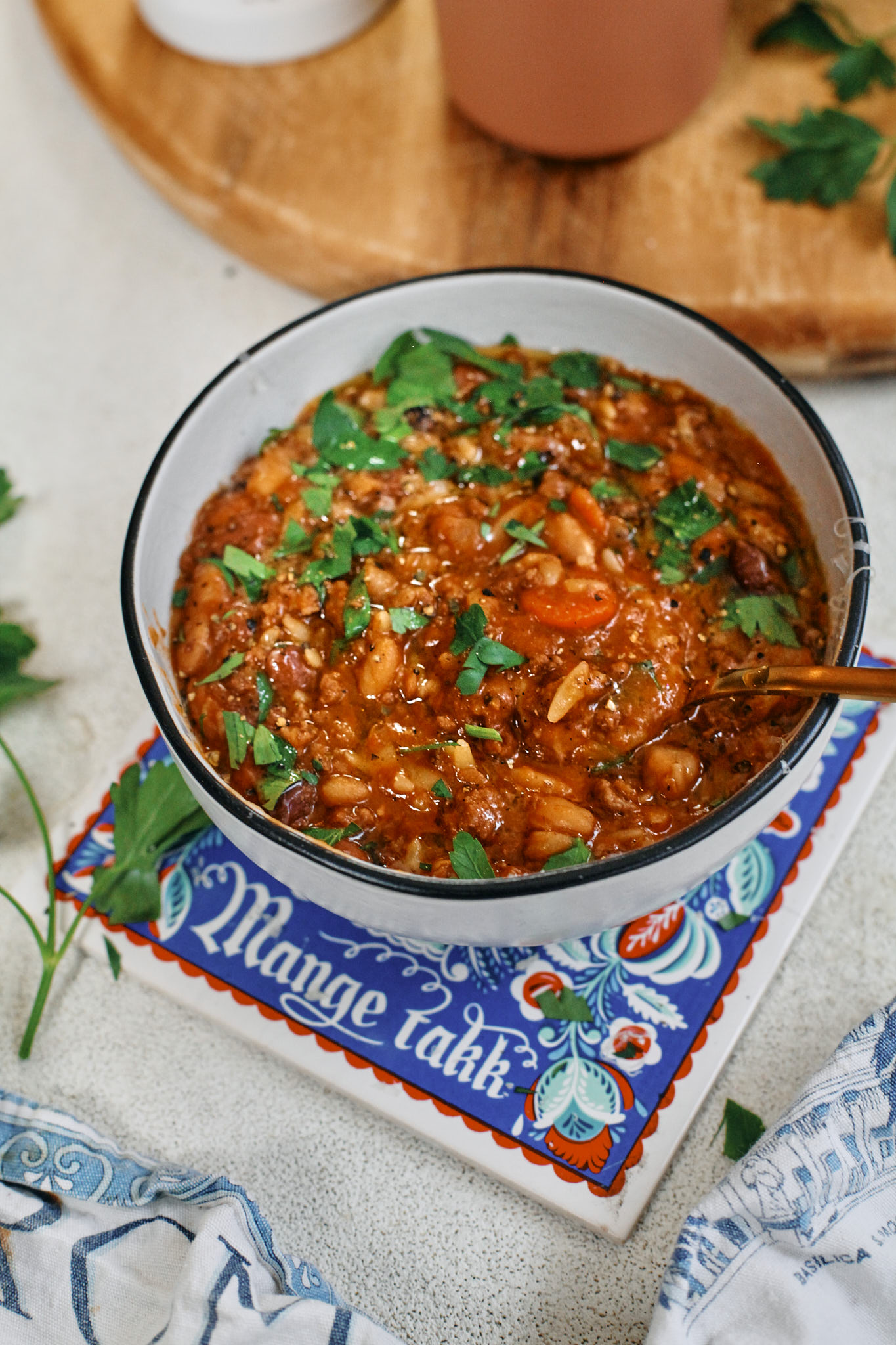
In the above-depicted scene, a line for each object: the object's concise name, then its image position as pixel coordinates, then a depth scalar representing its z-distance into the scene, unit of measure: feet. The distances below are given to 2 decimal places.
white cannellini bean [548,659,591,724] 1.72
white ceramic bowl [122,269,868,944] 1.61
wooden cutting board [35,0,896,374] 2.09
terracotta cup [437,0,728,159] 2.00
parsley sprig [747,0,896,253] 2.12
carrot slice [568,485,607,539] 1.81
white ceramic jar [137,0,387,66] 2.27
